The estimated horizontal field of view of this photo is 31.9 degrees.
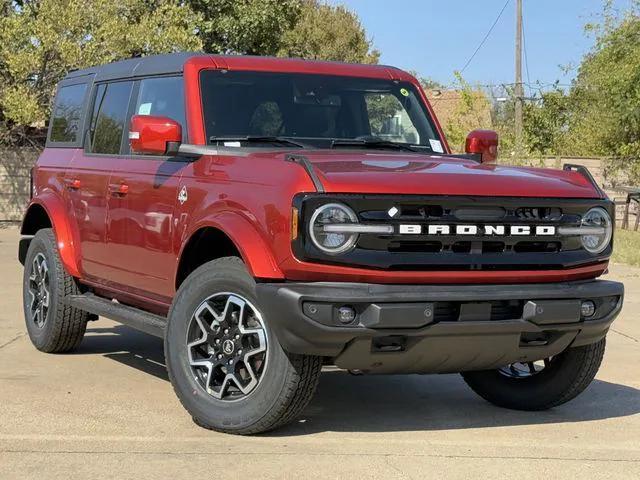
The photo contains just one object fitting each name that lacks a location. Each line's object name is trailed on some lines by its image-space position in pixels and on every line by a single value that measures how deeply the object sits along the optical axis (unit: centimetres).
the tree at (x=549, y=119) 4509
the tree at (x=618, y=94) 2881
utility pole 3758
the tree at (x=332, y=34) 4669
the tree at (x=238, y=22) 2855
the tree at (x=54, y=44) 2169
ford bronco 507
